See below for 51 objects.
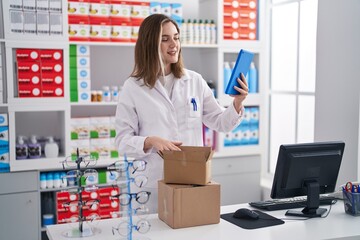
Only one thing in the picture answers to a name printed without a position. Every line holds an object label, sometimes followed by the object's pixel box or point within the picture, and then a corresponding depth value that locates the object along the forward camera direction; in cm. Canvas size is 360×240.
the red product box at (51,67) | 374
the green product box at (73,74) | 385
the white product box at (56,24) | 371
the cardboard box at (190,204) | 216
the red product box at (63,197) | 382
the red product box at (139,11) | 400
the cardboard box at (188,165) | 219
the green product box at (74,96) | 389
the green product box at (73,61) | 385
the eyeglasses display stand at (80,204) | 211
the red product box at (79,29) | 384
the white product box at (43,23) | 367
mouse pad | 224
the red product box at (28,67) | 366
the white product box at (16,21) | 359
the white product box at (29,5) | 361
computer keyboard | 252
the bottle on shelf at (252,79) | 445
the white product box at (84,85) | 389
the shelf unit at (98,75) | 366
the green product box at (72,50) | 385
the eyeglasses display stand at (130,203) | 199
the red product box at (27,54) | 365
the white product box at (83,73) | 387
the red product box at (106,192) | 397
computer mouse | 232
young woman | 267
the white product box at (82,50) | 386
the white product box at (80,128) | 391
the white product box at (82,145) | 391
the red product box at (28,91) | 369
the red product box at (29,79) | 368
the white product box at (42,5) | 365
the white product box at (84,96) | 390
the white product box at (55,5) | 369
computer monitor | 237
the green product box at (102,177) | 399
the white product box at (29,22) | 363
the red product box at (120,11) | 393
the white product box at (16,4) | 358
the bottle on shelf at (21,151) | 373
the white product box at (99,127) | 397
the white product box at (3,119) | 365
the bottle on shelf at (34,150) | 377
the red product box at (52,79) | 375
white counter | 207
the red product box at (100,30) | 391
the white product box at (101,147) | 397
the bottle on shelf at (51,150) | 382
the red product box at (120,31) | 396
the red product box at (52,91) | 376
